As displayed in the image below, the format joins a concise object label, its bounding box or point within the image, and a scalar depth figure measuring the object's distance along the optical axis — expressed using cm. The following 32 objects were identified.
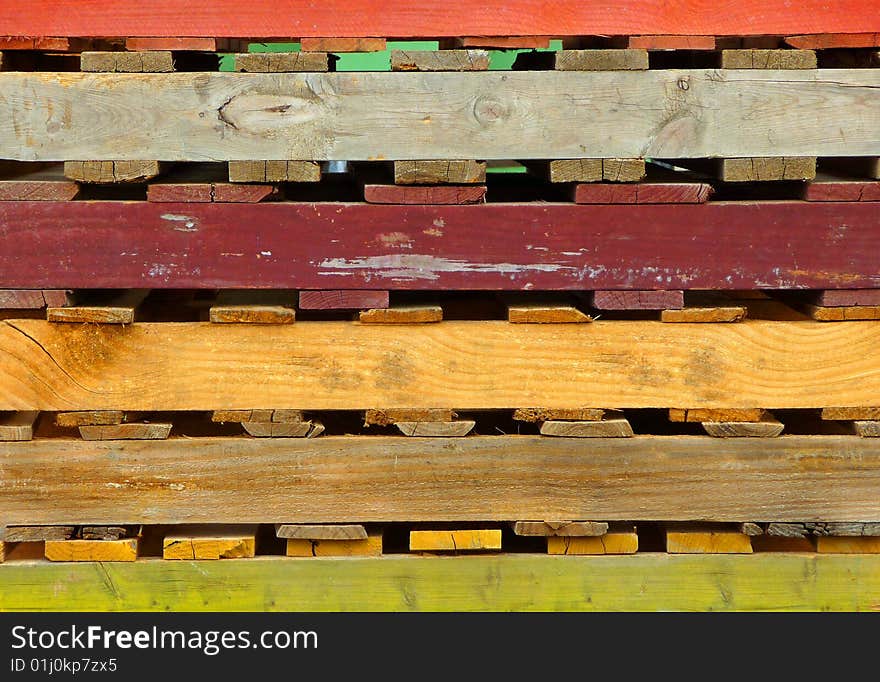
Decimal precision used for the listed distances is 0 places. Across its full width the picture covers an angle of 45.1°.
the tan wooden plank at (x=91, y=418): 355
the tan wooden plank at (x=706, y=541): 371
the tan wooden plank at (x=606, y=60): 338
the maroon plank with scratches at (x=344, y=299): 347
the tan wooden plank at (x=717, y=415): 360
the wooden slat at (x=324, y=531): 365
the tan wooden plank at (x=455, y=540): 369
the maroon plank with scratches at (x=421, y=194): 343
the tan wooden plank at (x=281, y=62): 335
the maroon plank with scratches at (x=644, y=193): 344
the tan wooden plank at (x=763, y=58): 340
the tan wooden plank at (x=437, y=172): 342
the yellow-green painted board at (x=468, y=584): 368
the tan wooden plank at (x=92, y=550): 365
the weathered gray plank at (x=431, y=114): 337
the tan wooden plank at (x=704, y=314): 352
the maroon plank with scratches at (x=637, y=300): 348
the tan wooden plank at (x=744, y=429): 360
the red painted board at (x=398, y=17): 335
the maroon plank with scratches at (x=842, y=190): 347
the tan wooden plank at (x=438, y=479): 360
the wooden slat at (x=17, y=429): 357
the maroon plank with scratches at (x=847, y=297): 352
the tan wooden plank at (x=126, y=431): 357
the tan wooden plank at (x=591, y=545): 371
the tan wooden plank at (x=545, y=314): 351
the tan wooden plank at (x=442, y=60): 337
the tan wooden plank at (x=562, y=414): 359
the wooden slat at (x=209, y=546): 367
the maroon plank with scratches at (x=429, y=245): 343
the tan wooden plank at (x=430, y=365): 353
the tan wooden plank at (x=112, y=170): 340
